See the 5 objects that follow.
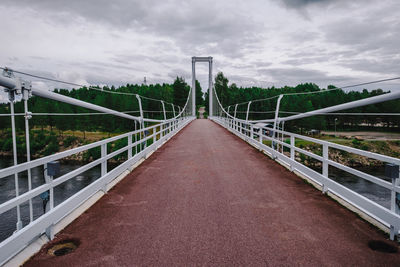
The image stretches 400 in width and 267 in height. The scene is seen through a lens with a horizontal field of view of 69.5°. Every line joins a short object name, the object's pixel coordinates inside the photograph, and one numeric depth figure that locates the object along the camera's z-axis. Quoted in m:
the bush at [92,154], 50.22
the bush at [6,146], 53.33
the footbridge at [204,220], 2.85
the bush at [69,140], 64.75
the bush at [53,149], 51.43
